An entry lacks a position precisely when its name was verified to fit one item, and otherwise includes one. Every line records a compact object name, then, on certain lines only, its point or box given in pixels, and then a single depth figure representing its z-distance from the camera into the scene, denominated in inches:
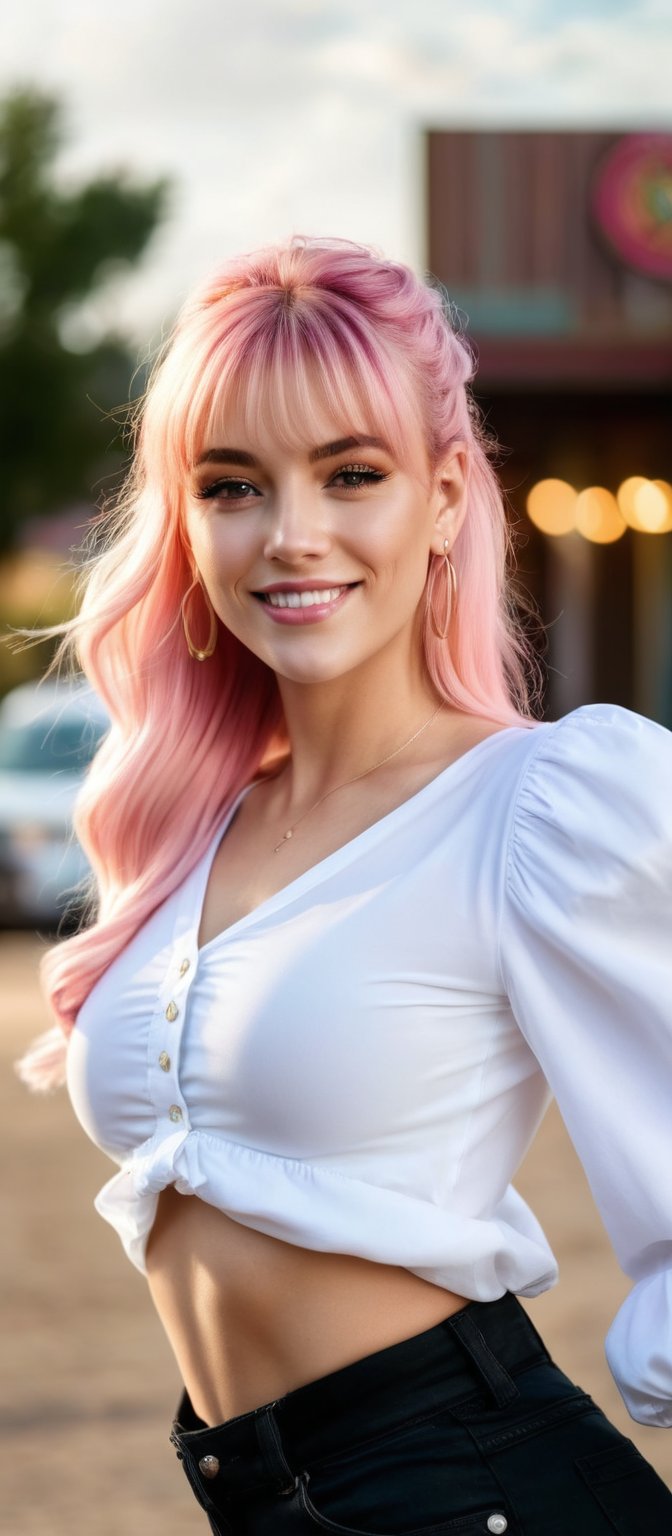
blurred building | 565.3
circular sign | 572.7
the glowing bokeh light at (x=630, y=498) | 611.3
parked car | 529.0
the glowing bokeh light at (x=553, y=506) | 649.0
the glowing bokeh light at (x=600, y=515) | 643.5
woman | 78.9
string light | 627.2
